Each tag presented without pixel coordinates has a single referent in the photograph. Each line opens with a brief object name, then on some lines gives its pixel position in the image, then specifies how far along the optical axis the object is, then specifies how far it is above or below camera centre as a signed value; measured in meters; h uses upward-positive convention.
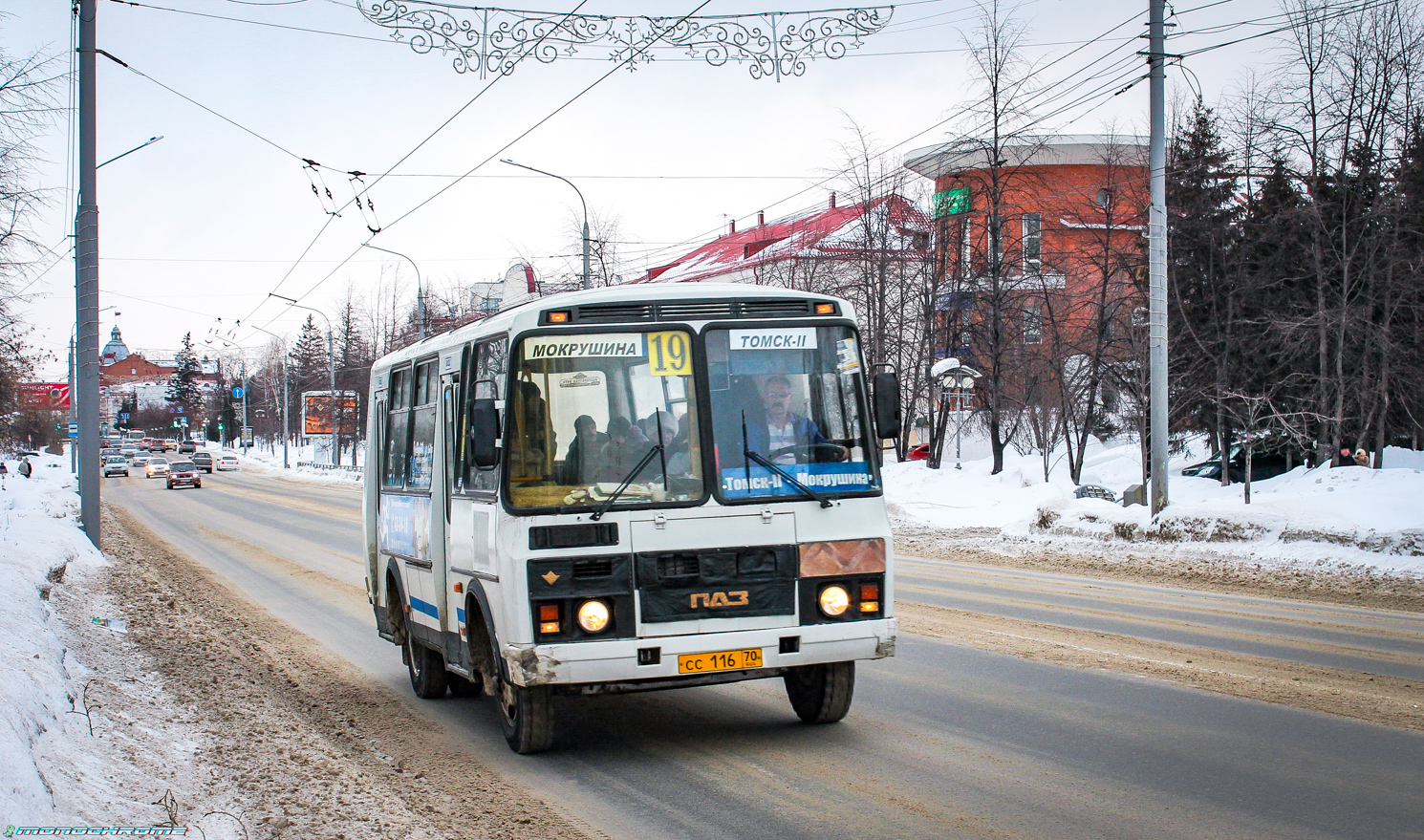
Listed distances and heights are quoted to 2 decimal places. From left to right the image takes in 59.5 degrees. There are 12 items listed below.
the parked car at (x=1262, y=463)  36.78 -1.31
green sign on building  36.97 +6.70
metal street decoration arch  15.20 +4.90
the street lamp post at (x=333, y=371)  64.10 +3.06
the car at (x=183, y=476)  58.34 -2.13
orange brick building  34.69 +4.92
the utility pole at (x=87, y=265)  17.69 +2.41
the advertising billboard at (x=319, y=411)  79.69 +1.18
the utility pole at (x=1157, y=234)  20.27 +3.08
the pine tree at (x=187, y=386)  167.88 +6.09
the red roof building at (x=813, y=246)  41.31 +7.03
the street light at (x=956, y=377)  34.84 +1.37
